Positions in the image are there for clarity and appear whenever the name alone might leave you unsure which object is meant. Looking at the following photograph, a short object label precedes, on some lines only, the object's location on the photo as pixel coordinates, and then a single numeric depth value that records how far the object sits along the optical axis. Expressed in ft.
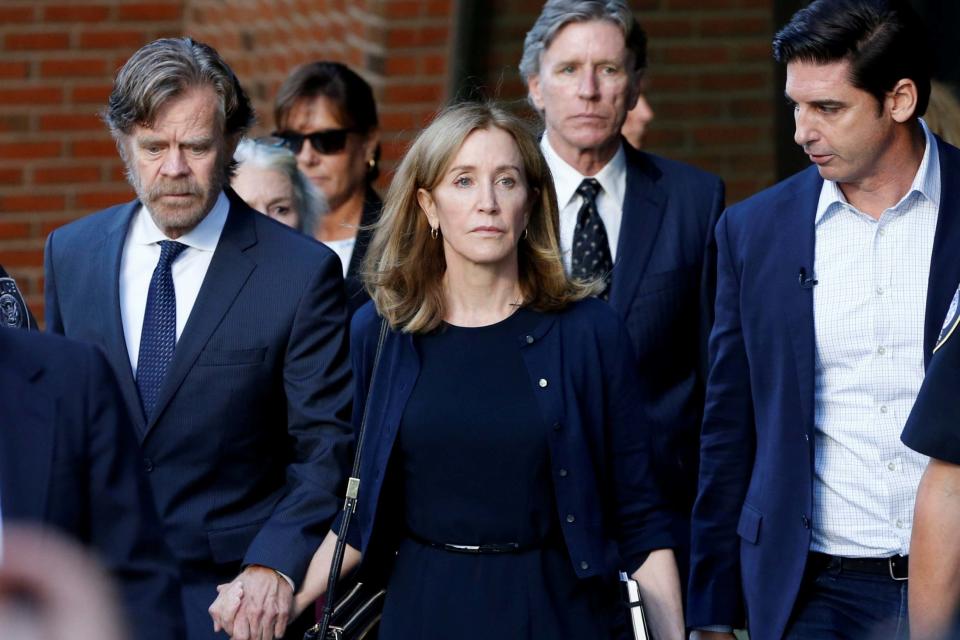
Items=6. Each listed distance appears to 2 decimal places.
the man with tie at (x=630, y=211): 30.81
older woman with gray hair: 36.14
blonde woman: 22.95
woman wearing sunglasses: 39.14
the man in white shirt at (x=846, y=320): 23.86
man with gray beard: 25.54
